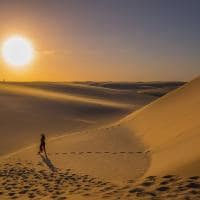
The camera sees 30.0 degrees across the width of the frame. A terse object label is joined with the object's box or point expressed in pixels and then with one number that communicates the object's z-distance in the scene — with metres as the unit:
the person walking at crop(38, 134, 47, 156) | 16.73
